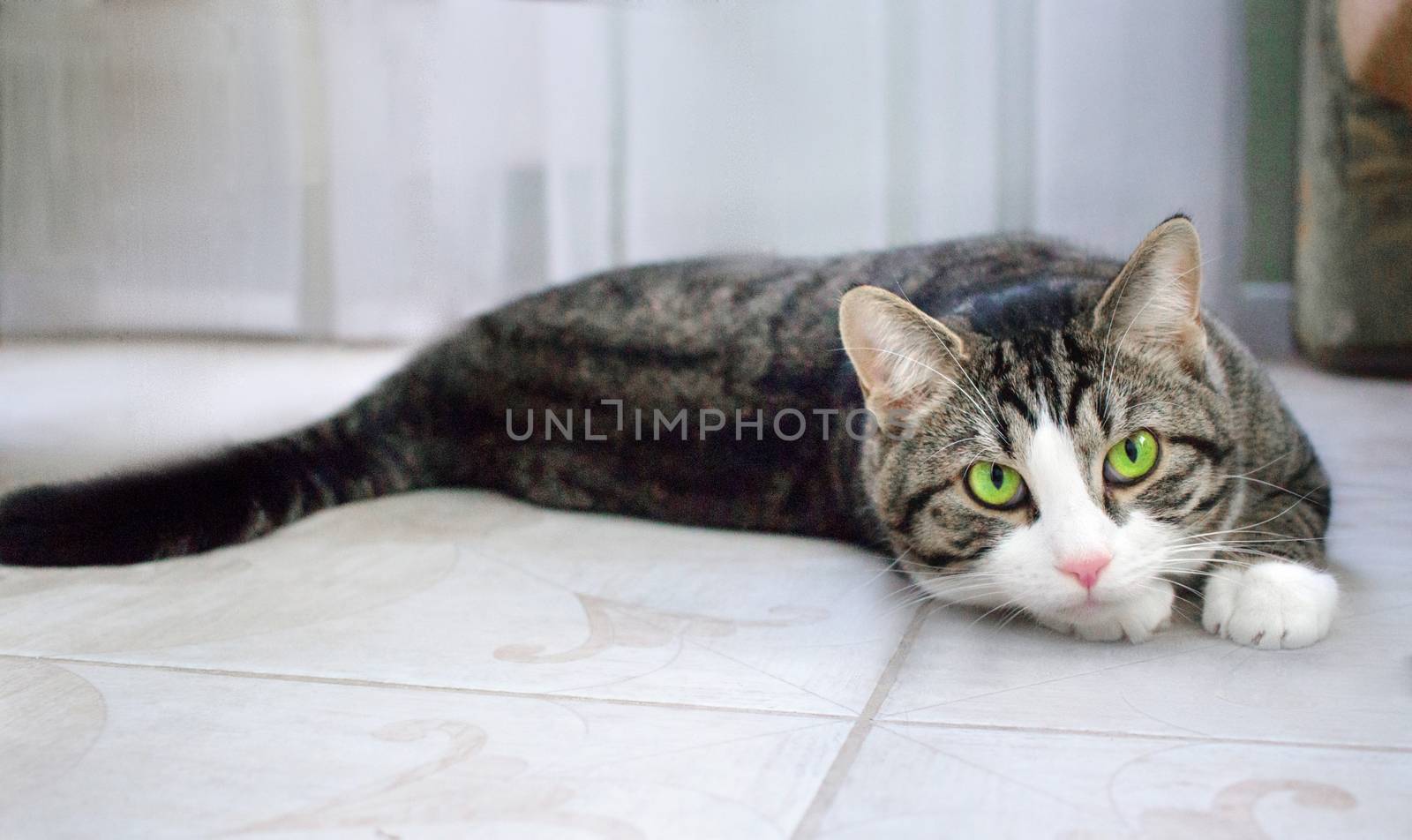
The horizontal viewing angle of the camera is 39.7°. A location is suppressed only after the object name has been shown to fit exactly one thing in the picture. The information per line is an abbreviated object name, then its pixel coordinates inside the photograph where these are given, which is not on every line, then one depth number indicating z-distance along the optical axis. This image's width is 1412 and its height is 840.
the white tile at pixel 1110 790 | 0.52
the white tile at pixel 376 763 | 0.53
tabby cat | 0.63
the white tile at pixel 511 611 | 0.62
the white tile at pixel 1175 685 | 0.57
